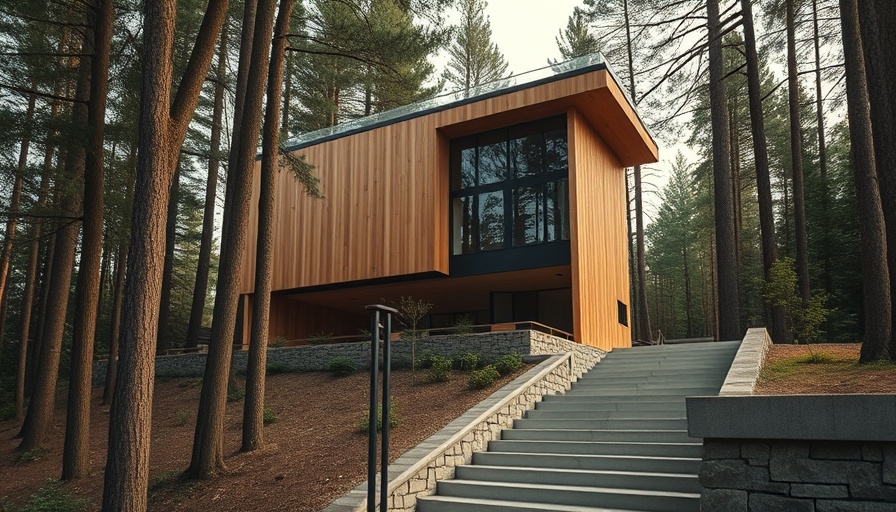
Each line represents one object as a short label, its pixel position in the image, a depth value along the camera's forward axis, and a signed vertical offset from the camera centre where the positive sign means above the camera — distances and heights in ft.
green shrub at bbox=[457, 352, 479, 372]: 39.99 -1.32
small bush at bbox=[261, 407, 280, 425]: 35.58 -4.43
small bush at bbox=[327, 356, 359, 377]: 46.55 -1.93
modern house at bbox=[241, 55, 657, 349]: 48.75 +11.79
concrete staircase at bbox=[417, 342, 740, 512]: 19.57 -4.23
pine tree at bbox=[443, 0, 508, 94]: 92.99 +43.19
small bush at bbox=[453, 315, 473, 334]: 44.96 +1.06
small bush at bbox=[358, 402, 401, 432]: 28.88 -3.78
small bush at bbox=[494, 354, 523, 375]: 36.37 -1.31
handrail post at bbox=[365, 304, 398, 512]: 13.97 -1.06
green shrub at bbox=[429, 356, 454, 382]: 38.27 -1.72
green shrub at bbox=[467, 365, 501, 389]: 33.94 -1.99
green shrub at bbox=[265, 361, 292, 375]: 51.16 -2.23
